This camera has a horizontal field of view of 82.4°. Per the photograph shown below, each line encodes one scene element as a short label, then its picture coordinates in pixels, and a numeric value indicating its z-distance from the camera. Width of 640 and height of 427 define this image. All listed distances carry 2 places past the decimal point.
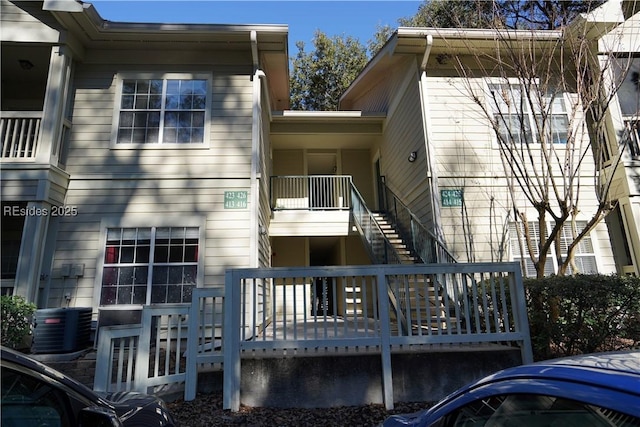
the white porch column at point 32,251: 6.82
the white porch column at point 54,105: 7.36
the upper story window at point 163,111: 8.28
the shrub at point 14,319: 6.04
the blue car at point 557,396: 1.08
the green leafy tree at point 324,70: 21.91
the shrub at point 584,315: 4.82
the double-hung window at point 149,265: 7.48
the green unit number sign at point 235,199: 7.97
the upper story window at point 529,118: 8.38
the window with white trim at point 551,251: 7.94
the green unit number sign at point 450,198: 8.18
